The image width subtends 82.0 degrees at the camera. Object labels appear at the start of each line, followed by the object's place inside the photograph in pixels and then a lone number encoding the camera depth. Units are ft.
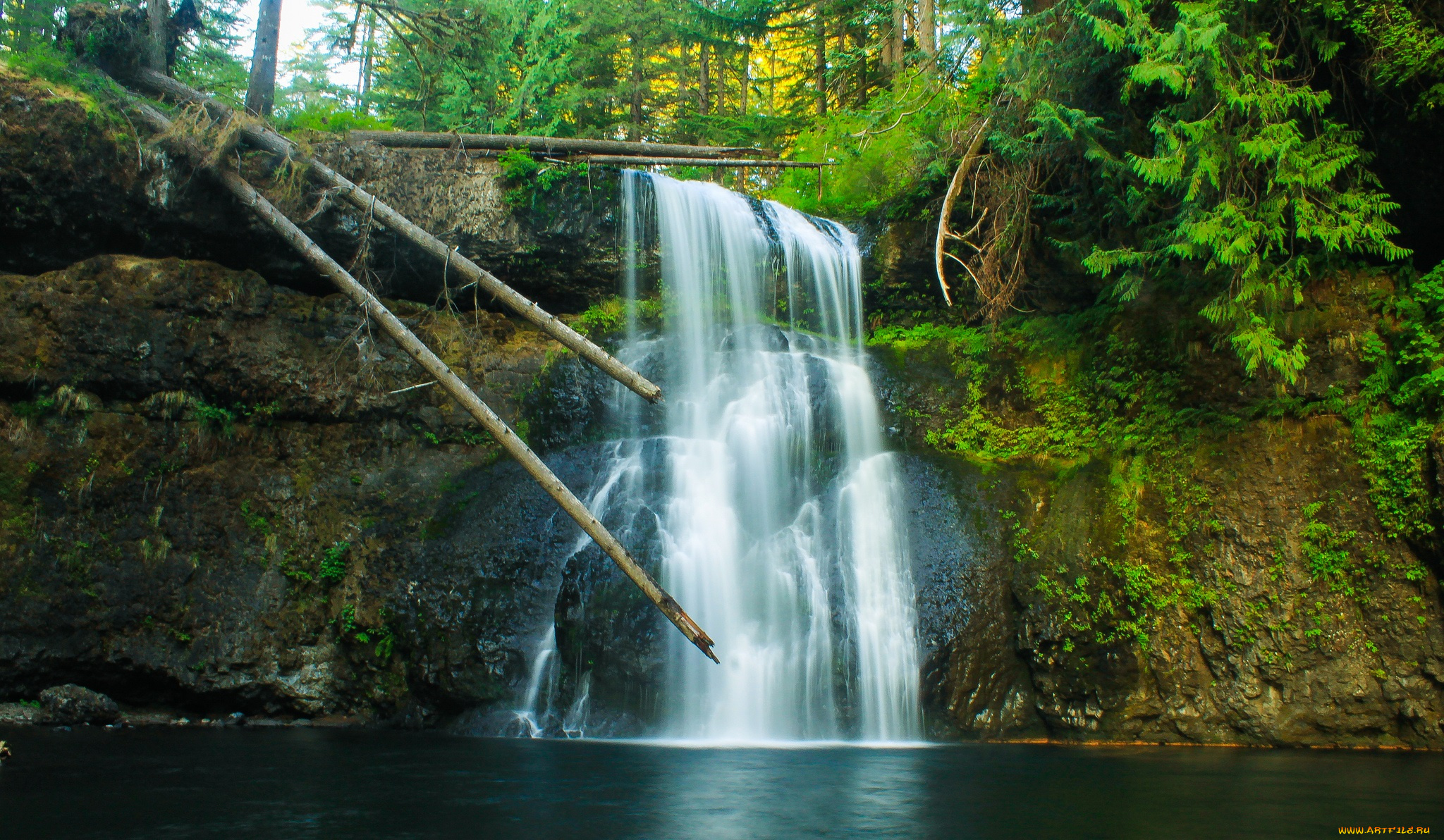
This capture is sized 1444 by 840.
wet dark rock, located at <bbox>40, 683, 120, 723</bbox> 29.35
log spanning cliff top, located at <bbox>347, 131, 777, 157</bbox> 39.81
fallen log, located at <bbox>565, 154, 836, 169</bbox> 40.60
